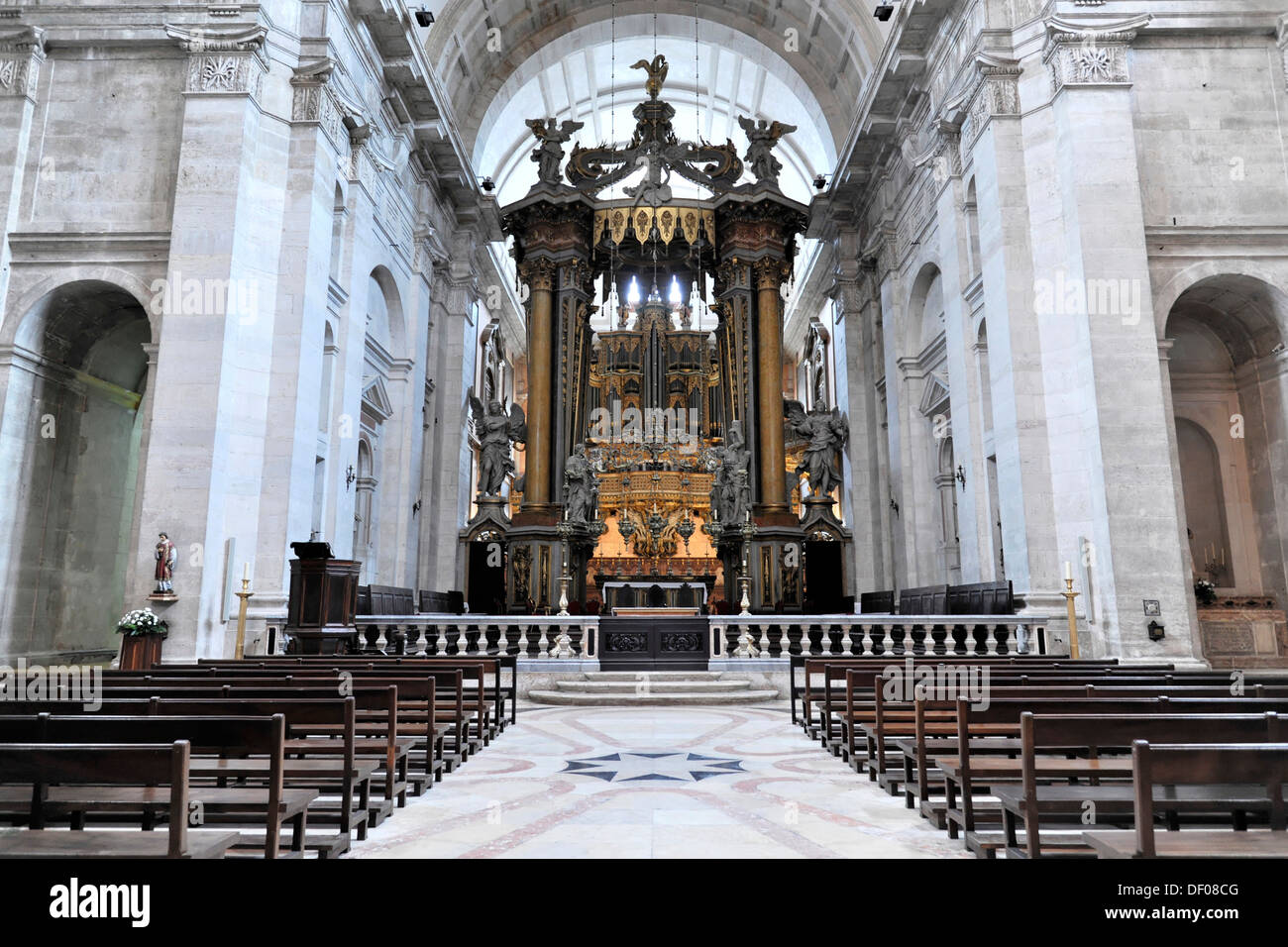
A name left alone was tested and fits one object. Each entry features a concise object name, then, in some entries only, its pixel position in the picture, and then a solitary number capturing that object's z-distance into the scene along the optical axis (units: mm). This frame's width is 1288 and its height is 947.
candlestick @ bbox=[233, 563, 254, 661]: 10156
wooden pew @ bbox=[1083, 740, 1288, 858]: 2439
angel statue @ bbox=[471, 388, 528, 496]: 19031
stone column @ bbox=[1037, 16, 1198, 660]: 10383
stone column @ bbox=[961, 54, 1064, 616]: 11273
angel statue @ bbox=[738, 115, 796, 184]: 20359
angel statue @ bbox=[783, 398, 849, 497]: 19719
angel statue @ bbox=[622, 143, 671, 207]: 19531
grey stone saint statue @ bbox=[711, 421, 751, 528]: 18000
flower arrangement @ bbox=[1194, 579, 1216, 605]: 11703
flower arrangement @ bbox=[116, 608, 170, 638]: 9586
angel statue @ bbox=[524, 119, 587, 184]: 20484
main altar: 17984
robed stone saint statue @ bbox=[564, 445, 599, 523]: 18078
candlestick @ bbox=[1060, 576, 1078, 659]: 10195
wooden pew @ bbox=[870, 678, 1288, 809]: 4559
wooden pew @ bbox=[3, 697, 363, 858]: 3666
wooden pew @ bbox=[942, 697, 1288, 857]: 3688
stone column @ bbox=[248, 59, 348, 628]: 11422
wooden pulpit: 9750
